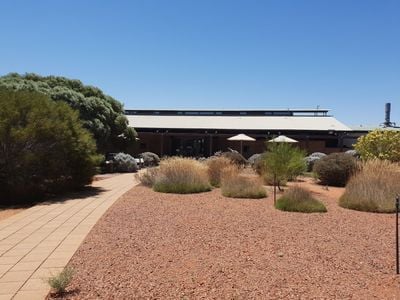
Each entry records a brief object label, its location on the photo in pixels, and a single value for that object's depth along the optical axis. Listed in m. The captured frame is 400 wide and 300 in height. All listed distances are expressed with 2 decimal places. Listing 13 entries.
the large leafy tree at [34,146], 13.69
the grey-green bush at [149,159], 31.06
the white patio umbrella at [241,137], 31.05
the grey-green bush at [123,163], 26.44
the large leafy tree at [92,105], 22.02
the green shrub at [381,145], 21.48
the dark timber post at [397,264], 6.13
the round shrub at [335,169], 18.70
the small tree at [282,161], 16.00
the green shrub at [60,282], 5.20
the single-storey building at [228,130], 36.22
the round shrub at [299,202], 11.35
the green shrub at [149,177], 16.45
